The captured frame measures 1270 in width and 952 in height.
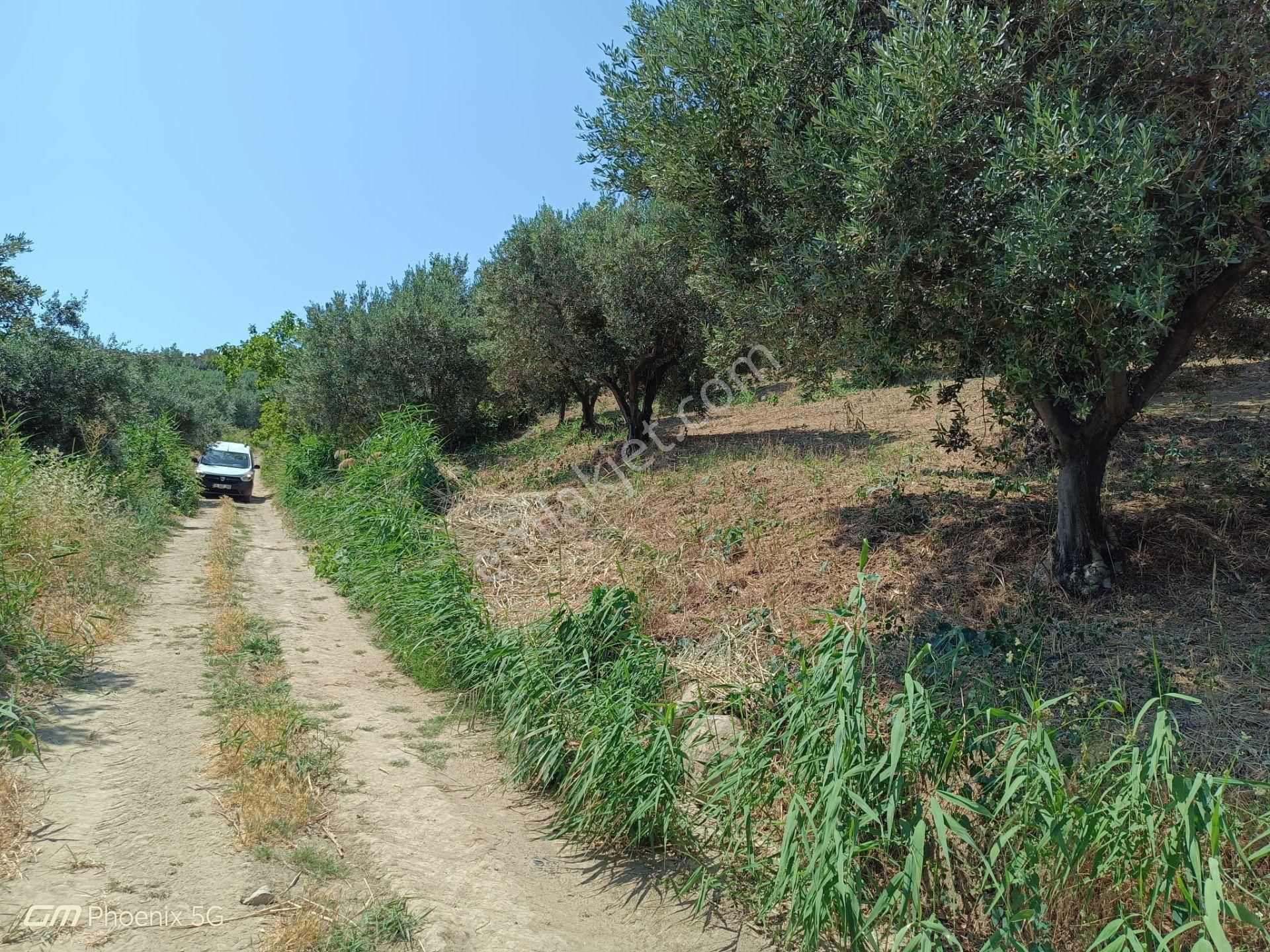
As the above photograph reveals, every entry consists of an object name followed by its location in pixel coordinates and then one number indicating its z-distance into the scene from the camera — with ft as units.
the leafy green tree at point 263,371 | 120.16
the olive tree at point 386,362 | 65.10
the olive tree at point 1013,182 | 14.78
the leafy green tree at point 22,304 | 39.99
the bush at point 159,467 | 56.80
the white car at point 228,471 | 72.95
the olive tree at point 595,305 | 45.27
